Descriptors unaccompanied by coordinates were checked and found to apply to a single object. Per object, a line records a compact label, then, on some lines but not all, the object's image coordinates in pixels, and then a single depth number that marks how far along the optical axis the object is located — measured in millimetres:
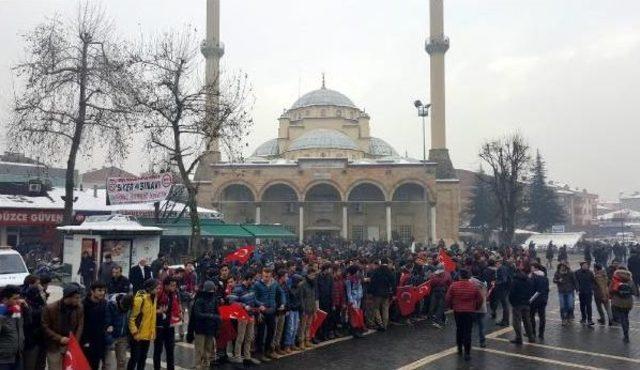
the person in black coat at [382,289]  10672
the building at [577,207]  80669
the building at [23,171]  42278
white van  10930
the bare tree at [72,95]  18391
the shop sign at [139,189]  16328
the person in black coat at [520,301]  9680
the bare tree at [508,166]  32969
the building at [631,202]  129750
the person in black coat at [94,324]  6094
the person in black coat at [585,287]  11367
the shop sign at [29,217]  23162
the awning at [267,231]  25234
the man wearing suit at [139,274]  10609
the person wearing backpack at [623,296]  9773
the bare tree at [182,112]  17061
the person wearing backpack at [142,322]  6684
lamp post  28938
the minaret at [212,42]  45406
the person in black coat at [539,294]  10125
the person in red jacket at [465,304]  8508
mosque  42312
